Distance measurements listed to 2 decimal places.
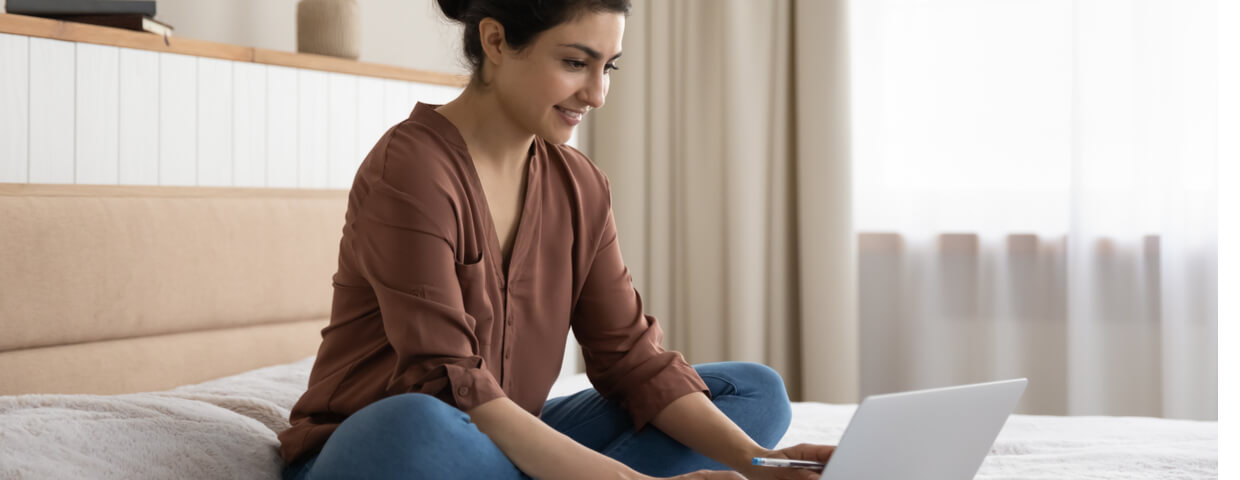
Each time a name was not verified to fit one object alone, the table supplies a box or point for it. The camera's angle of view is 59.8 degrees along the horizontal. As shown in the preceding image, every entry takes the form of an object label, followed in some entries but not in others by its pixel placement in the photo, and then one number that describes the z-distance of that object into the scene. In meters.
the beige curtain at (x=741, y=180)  3.04
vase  2.27
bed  1.26
